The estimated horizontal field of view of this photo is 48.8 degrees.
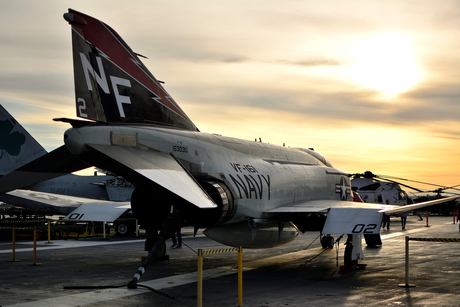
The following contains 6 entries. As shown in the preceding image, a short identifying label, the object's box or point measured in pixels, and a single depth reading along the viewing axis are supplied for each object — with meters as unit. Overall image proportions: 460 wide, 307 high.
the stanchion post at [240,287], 8.38
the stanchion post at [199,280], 7.98
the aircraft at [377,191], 38.50
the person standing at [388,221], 30.23
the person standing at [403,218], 30.42
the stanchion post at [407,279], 10.67
